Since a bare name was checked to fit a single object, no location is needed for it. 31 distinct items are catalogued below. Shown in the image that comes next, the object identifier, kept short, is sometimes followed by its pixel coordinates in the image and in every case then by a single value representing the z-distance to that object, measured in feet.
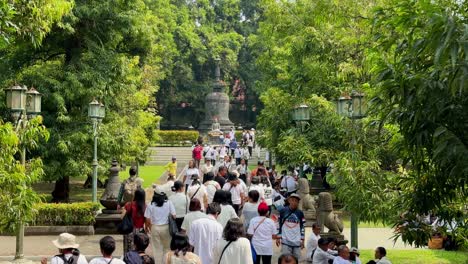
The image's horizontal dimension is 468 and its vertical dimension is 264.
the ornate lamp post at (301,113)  60.18
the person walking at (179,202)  39.91
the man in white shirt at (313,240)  36.22
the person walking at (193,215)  32.48
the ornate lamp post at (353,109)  40.40
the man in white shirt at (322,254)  32.09
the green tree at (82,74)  69.41
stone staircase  142.93
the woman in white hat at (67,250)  23.48
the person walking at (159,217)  36.32
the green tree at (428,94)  17.98
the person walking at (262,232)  31.99
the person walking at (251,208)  37.63
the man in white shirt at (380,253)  31.24
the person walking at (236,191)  47.17
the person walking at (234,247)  25.35
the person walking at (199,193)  42.93
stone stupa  199.00
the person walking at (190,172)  59.31
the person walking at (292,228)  33.73
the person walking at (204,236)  30.17
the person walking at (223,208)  34.58
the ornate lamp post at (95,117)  59.31
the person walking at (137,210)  37.04
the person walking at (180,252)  23.85
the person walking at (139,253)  24.40
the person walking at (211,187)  46.34
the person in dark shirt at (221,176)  52.08
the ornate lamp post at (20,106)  40.42
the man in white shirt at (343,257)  28.77
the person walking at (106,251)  23.19
